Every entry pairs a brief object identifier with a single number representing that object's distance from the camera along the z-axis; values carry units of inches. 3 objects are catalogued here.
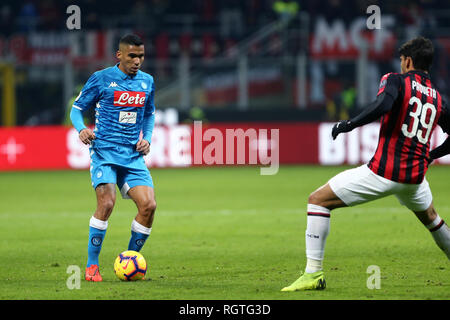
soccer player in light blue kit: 525.3
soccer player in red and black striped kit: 457.1
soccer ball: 511.8
